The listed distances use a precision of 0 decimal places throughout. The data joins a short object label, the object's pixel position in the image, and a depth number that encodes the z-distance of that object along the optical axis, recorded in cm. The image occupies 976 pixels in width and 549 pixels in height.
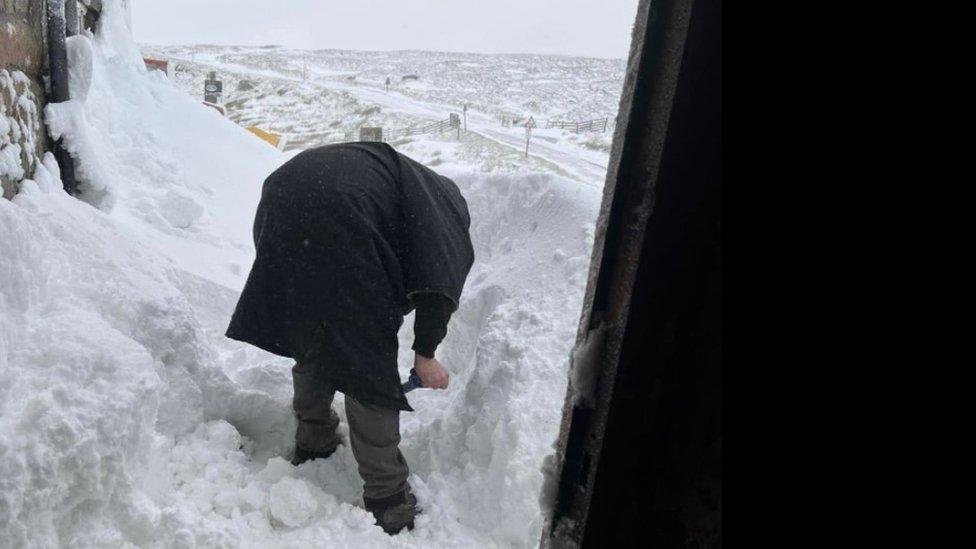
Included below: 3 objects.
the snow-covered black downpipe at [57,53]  317
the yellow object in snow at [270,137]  1062
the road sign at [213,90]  1393
